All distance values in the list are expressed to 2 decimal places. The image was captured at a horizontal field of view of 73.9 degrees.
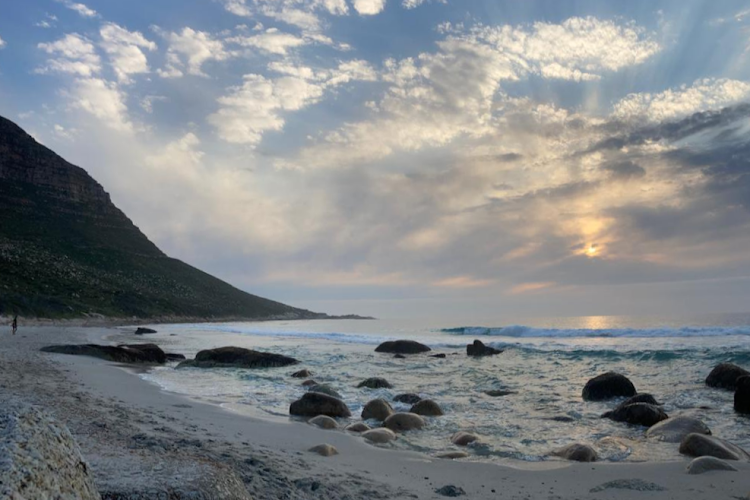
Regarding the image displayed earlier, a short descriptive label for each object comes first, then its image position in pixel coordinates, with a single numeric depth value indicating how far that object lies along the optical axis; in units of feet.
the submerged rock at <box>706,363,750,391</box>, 48.29
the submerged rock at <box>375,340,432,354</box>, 104.99
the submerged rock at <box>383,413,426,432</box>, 32.04
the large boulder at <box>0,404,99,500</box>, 7.89
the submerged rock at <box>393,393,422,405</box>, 42.47
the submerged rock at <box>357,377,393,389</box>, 50.72
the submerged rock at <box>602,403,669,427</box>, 33.96
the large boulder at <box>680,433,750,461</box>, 24.36
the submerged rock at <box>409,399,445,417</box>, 36.91
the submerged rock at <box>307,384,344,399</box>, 44.04
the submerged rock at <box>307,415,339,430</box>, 31.68
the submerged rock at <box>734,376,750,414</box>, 37.85
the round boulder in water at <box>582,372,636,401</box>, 45.27
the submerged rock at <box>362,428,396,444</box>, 28.27
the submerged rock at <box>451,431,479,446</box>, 28.04
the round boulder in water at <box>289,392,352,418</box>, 35.65
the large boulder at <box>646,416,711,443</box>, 29.22
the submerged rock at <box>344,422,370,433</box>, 31.04
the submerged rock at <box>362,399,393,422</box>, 35.27
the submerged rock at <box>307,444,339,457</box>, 24.25
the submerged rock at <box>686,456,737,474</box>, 21.95
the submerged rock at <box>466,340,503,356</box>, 98.43
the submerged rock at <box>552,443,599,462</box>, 24.63
